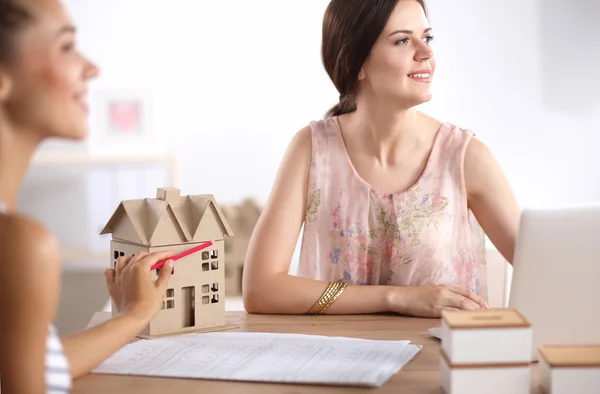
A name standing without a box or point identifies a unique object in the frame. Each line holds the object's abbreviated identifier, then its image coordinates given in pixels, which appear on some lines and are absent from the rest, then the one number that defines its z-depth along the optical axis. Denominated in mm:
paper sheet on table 1811
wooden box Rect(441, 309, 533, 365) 1696
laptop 1824
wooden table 1777
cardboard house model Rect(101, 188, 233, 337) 1965
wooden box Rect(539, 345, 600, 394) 1699
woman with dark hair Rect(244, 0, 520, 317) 2329
